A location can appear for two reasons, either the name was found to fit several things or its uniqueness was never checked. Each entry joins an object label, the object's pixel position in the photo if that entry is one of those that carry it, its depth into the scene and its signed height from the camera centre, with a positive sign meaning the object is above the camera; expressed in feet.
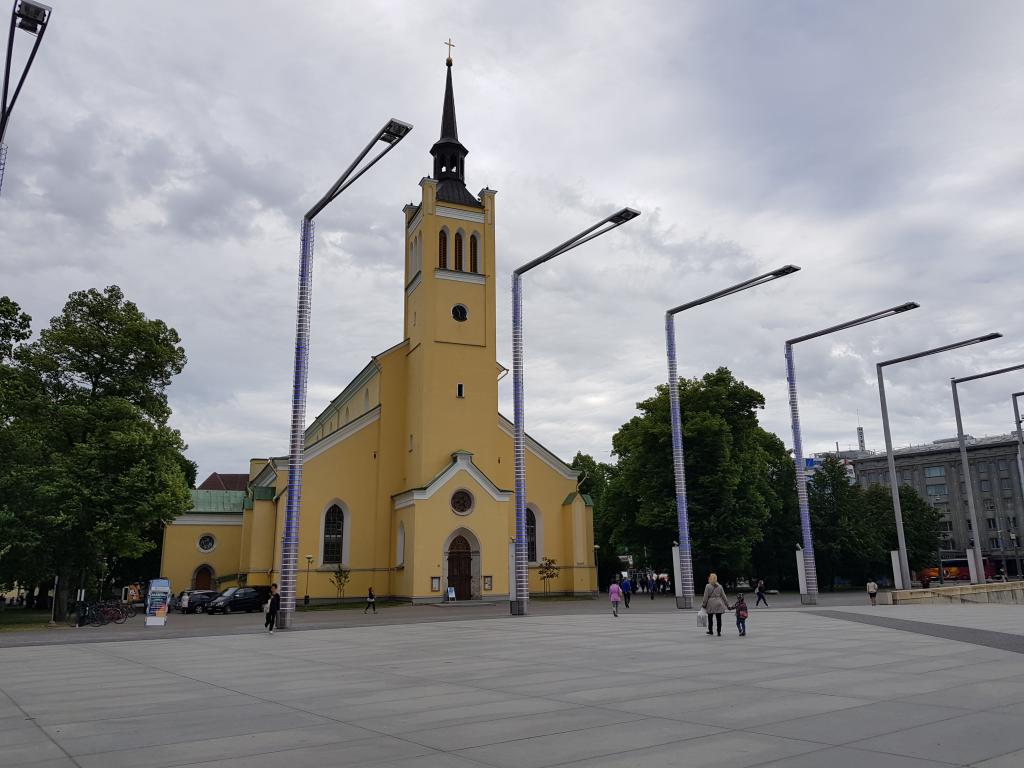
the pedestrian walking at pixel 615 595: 92.12 -4.31
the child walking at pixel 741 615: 60.64 -4.50
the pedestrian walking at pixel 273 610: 79.46 -4.74
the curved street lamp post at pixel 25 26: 51.16 +35.81
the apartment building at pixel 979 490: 303.48 +25.50
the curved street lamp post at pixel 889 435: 115.75 +18.12
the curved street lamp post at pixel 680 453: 99.19 +13.72
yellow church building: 137.49 +16.59
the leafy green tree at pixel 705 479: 150.71 +15.54
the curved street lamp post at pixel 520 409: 95.66 +19.15
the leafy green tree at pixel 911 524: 195.93 +8.00
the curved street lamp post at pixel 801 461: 106.52 +13.69
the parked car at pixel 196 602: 137.59 -6.62
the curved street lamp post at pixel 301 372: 80.69 +21.55
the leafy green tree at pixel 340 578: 136.46 -2.74
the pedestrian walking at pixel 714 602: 62.13 -3.58
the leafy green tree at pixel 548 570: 149.07 -2.04
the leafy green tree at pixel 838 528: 177.27 +6.25
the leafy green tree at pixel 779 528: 177.47 +6.36
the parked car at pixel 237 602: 130.11 -6.31
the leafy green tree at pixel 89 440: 99.81 +16.81
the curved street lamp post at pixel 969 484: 129.70 +11.45
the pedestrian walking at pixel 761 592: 111.55 -5.07
